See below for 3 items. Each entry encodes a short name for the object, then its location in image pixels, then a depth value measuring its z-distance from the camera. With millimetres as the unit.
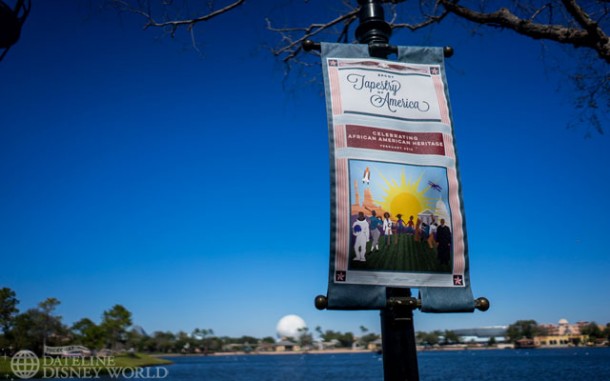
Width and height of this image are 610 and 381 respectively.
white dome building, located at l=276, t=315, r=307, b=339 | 163500
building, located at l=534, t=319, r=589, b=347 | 184625
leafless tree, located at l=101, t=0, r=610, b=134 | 4410
